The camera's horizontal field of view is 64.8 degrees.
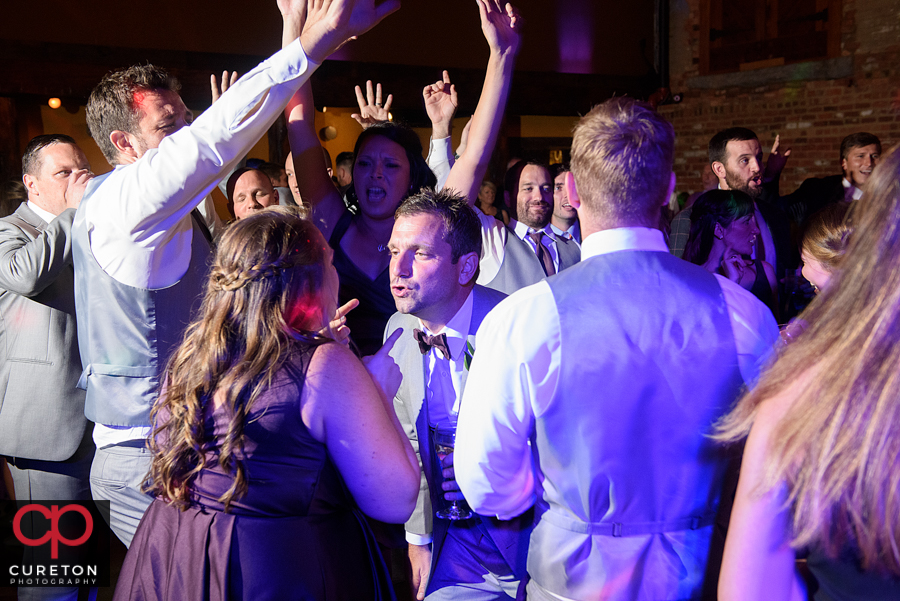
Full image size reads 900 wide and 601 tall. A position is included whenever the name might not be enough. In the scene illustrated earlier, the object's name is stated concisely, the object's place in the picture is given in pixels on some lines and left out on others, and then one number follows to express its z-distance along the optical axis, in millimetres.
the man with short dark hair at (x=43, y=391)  2205
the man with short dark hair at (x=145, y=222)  1509
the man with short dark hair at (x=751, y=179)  3520
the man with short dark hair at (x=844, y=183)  4828
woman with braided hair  1206
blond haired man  1144
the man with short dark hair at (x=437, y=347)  1658
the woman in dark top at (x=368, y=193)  2369
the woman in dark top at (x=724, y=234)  2777
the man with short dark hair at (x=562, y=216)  3932
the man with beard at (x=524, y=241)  3172
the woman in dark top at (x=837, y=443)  778
